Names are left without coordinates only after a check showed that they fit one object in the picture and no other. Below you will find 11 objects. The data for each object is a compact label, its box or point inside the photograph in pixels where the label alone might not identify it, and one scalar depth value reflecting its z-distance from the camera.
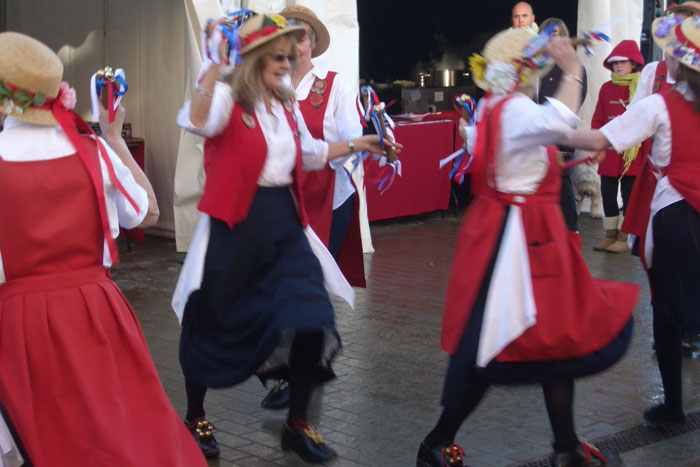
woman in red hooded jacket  9.09
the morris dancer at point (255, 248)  4.05
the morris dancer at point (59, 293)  3.22
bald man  8.63
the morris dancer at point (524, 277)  3.82
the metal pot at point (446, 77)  14.25
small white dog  11.04
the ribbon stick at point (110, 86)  3.46
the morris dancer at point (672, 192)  4.32
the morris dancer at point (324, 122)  5.52
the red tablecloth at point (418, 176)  10.59
